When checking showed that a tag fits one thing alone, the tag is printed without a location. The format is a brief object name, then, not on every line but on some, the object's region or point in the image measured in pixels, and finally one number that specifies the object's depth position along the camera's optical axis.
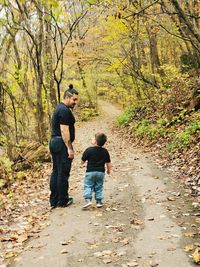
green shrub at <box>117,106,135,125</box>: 23.72
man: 7.35
